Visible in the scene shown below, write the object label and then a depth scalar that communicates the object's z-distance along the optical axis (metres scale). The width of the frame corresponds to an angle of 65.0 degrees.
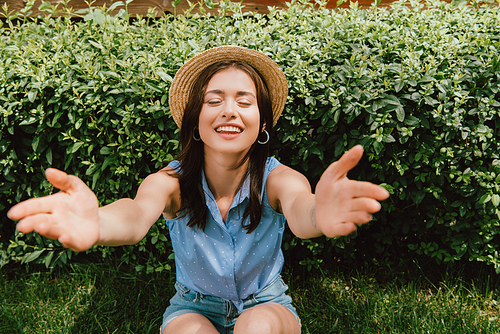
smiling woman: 1.86
